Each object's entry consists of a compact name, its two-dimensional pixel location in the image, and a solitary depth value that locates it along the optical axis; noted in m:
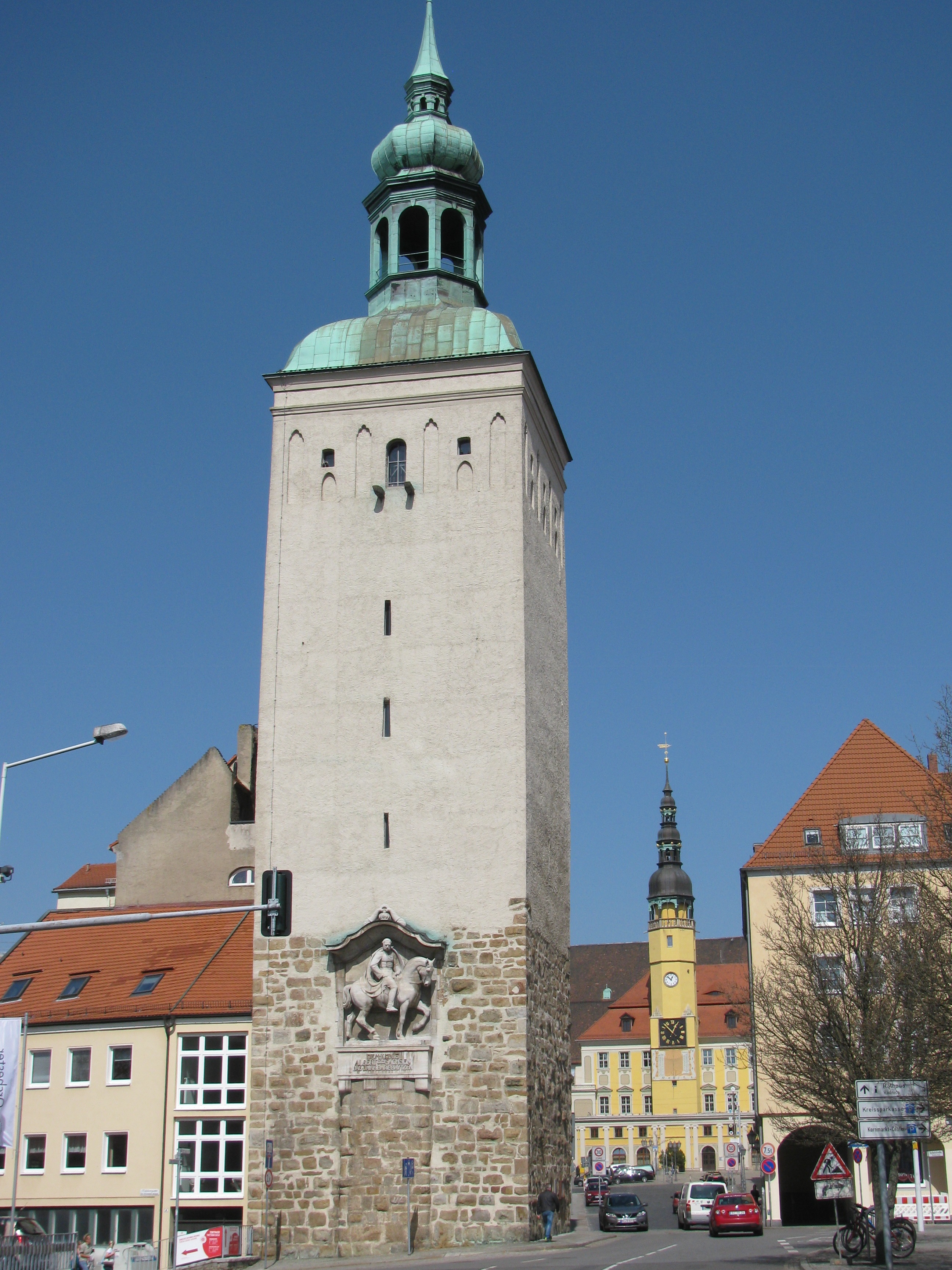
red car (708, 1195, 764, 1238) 33.16
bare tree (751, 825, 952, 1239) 24.22
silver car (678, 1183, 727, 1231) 37.94
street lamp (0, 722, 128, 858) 18.25
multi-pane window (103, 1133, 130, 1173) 27.77
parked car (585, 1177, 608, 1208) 54.06
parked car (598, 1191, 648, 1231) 35.53
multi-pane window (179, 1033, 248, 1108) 27.81
